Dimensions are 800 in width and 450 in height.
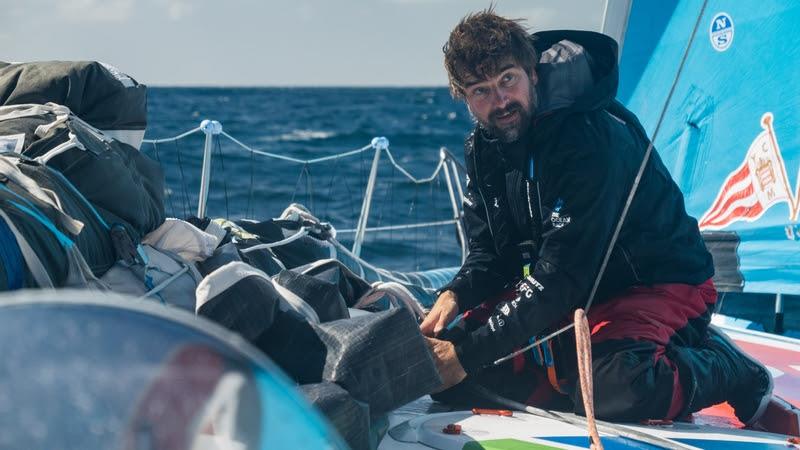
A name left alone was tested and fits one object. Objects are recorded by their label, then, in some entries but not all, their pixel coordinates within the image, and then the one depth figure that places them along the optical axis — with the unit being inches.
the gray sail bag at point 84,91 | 188.6
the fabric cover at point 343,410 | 162.2
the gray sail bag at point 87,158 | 175.7
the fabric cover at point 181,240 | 183.5
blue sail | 241.3
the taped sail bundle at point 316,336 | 167.5
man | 180.7
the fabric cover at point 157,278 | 173.9
